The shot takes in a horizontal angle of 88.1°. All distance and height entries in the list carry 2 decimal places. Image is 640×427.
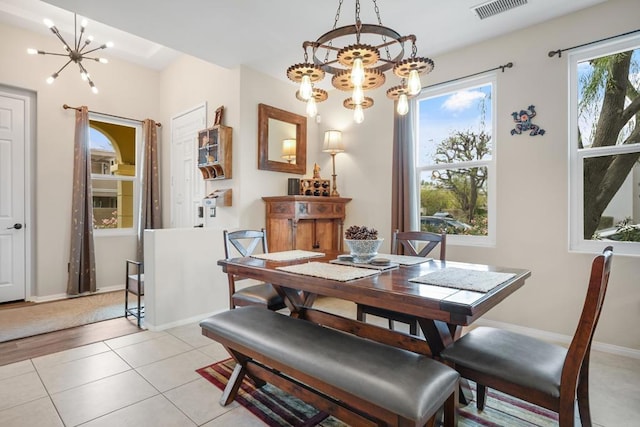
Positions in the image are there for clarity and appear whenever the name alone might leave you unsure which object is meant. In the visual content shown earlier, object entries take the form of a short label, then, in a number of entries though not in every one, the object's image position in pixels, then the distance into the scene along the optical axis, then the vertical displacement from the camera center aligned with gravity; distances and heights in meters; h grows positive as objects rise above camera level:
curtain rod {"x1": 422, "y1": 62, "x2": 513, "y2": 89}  3.05 +1.37
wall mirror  3.95 +0.91
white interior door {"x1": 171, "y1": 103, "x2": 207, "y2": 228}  4.48 +0.64
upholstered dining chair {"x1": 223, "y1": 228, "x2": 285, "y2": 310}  2.47 -0.62
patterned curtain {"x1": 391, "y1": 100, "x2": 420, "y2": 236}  3.58 +0.37
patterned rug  1.76 -1.12
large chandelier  1.76 +0.83
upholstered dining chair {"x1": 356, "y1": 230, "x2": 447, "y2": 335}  2.28 -0.34
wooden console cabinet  3.75 -0.12
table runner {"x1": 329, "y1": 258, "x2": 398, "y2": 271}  1.97 -0.33
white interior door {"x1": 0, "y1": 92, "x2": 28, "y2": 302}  3.91 +0.19
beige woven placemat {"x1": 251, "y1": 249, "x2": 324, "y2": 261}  2.35 -0.32
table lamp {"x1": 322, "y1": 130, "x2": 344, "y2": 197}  4.18 +0.89
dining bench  1.21 -0.66
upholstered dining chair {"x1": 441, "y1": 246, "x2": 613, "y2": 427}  1.25 -0.66
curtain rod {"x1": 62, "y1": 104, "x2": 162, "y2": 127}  4.21 +1.37
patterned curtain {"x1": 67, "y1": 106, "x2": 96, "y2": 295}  4.18 -0.08
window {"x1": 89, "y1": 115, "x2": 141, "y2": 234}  4.61 +0.57
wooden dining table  1.33 -0.37
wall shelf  3.75 +0.71
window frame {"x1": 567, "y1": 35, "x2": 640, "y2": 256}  2.75 +0.38
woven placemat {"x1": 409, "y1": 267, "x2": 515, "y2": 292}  1.51 -0.33
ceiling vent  2.61 +1.66
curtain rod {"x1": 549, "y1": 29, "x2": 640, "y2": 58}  2.56 +1.37
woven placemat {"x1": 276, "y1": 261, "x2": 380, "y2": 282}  1.71 -0.33
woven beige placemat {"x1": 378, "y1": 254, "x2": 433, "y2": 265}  2.18 -0.33
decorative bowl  2.09 -0.23
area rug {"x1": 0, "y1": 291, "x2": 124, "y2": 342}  3.09 -1.08
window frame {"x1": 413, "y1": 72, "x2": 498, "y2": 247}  3.21 +0.50
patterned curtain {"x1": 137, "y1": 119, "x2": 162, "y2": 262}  4.84 +0.40
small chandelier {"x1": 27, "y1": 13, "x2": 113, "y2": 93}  3.39 +1.82
